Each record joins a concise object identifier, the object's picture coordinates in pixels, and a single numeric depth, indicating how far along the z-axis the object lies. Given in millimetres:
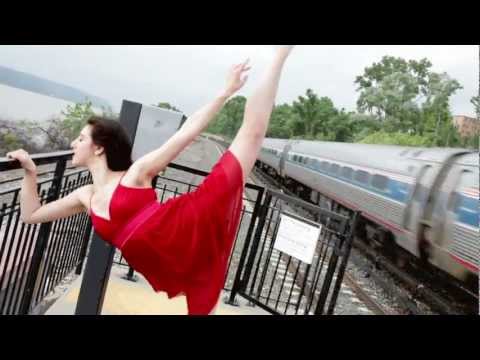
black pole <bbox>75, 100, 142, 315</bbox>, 2508
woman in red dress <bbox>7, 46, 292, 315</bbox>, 1551
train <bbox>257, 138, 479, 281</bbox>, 6180
